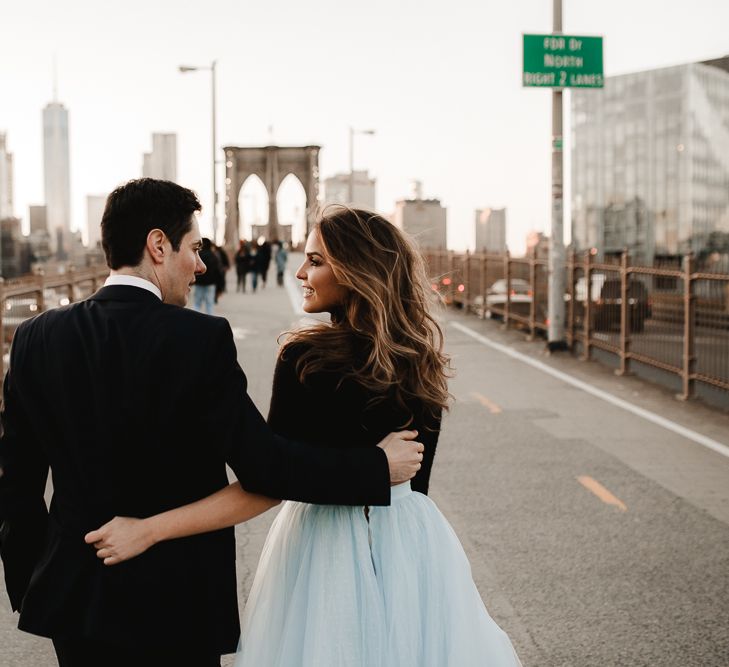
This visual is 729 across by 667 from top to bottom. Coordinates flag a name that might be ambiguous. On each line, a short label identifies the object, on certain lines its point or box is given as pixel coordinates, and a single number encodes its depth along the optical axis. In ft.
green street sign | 55.77
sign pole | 58.90
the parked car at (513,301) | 75.56
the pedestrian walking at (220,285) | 72.16
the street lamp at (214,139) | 153.77
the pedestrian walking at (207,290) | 67.40
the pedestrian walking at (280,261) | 138.51
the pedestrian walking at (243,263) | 127.34
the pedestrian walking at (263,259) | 133.49
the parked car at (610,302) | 49.93
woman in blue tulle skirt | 8.93
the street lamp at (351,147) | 221.46
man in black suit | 7.95
